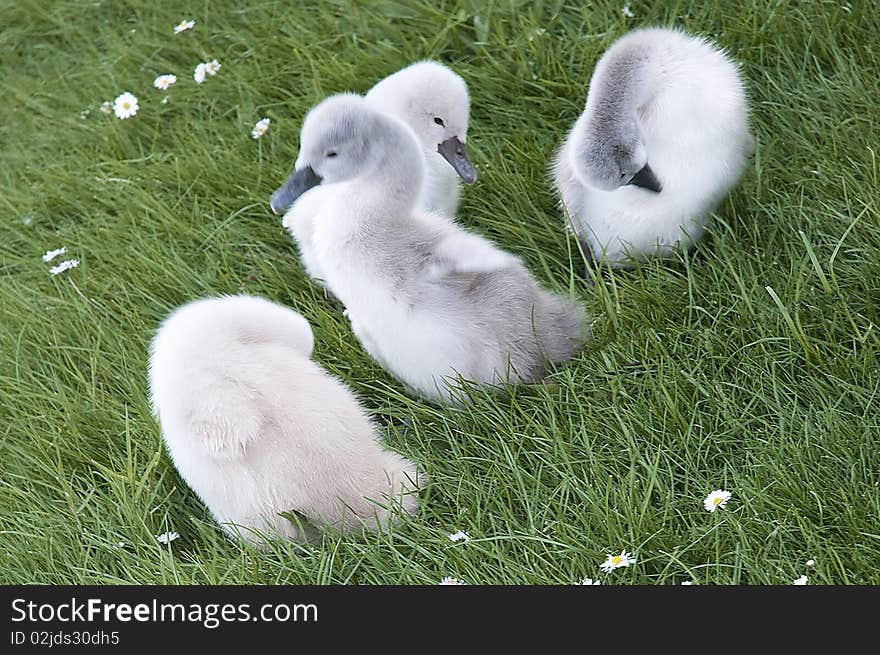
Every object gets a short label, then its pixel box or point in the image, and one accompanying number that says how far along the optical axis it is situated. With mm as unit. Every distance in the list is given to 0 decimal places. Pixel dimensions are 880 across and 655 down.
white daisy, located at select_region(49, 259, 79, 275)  8555
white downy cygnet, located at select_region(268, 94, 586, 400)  6461
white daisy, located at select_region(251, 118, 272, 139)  9195
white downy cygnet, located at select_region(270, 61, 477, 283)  7504
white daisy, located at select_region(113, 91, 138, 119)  9937
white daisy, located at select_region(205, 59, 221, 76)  9937
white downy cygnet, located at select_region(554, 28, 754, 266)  6863
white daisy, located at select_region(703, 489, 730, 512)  5609
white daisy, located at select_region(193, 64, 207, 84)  9875
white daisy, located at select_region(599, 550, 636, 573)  5398
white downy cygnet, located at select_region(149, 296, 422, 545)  5805
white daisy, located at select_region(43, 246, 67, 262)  8805
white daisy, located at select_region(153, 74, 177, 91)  10000
